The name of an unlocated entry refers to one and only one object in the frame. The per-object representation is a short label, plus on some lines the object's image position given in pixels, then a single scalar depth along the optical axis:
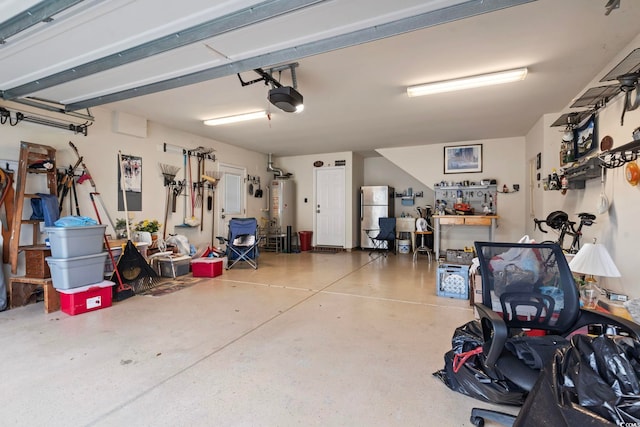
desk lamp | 2.10
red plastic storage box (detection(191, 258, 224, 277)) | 4.85
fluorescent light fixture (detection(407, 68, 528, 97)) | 3.15
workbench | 5.86
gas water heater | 7.90
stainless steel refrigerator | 7.64
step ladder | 3.38
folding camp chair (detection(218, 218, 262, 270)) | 5.58
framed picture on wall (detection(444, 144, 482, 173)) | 6.54
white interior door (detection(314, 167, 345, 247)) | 7.83
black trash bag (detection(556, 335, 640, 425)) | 0.99
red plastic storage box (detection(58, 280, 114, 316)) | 3.13
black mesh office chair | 1.62
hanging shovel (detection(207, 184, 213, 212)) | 6.27
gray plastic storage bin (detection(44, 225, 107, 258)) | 3.14
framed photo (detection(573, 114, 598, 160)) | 3.23
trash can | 7.88
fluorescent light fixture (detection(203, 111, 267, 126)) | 4.62
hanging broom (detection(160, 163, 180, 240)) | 5.33
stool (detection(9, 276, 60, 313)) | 3.24
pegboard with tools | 6.41
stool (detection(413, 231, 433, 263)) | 6.31
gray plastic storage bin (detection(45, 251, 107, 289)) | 3.14
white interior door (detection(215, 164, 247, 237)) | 6.61
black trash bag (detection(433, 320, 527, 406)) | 1.62
